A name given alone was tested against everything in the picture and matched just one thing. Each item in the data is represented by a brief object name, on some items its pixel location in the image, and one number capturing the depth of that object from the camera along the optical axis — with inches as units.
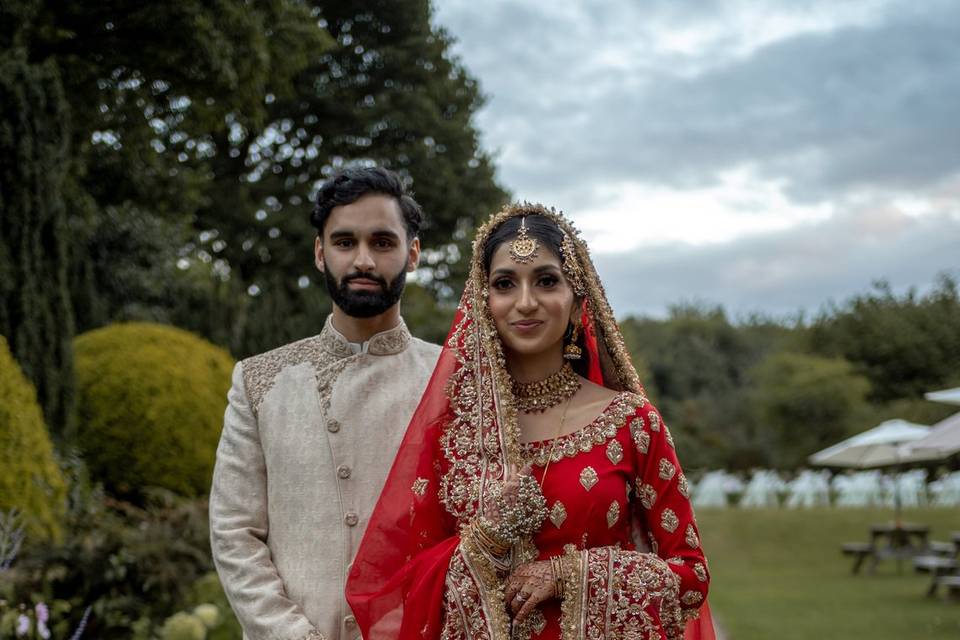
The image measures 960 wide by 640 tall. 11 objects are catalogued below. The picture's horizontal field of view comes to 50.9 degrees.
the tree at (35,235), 345.4
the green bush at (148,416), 374.3
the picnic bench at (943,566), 522.1
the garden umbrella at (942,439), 437.7
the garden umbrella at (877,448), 754.2
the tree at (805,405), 1358.3
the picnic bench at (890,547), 655.8
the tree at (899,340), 1539.1
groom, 112.3
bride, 98.1
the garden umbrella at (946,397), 524.5
